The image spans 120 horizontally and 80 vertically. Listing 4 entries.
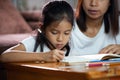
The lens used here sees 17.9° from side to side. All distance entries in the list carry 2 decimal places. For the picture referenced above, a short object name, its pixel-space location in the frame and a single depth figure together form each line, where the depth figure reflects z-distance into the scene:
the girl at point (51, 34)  1.90
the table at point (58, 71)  1.33
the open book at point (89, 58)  1.71
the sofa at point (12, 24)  3.03
